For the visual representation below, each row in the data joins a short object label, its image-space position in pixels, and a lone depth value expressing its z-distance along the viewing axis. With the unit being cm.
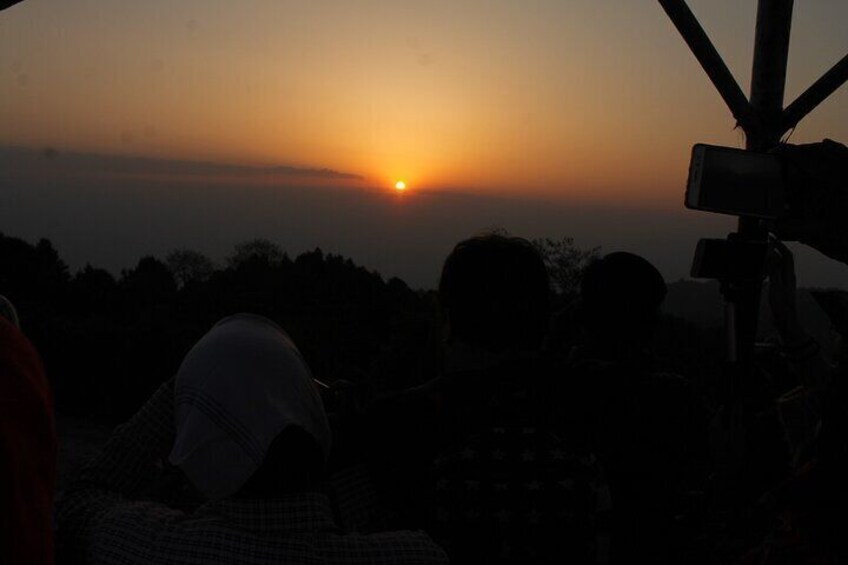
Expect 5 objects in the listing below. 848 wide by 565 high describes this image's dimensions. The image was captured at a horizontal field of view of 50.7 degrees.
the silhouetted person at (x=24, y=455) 158
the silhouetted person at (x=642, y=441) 216
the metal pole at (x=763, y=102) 320
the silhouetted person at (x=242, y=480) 176
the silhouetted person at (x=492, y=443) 198
